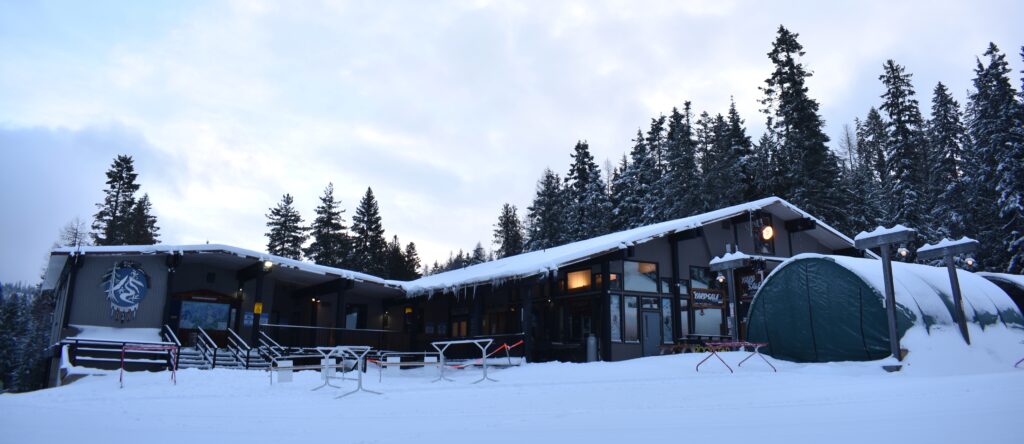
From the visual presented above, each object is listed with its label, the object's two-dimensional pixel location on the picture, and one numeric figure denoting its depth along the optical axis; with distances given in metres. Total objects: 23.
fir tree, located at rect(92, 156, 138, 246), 42.59
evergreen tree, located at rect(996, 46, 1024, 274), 26.31
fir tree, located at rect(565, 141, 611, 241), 44.44
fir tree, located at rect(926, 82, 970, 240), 31.06
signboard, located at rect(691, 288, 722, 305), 21.41
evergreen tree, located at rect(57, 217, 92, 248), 47.59
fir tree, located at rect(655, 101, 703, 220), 36.91
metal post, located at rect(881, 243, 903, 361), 12.32
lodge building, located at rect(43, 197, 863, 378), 18.20
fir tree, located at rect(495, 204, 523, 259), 56.09
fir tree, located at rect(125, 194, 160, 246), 42.53
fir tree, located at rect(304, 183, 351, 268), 47.38
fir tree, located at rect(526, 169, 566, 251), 48.12
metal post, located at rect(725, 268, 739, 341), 17.42
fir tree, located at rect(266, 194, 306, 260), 49.69
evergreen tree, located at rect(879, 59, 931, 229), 32.47
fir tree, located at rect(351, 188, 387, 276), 48.24
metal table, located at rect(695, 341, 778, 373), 13.90
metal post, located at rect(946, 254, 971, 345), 13.28
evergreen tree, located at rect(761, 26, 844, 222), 32.78
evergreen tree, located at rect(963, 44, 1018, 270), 28.02
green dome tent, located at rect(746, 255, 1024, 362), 13.43
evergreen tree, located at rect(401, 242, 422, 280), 51.31
